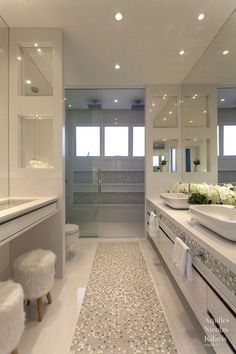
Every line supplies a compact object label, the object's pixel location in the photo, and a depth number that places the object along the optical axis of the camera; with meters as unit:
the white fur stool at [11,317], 1.11
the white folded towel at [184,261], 1.47
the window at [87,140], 4.56
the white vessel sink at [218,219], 1.18
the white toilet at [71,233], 2.74
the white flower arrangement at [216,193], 1.98
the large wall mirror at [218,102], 2.02
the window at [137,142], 4.88
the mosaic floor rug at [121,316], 1.43
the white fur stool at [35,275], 1.64
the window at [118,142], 4.93
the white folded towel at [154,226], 2.65
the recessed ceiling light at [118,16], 2.10
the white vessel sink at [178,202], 2.28
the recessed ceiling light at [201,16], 2.12
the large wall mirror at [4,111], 2.33
